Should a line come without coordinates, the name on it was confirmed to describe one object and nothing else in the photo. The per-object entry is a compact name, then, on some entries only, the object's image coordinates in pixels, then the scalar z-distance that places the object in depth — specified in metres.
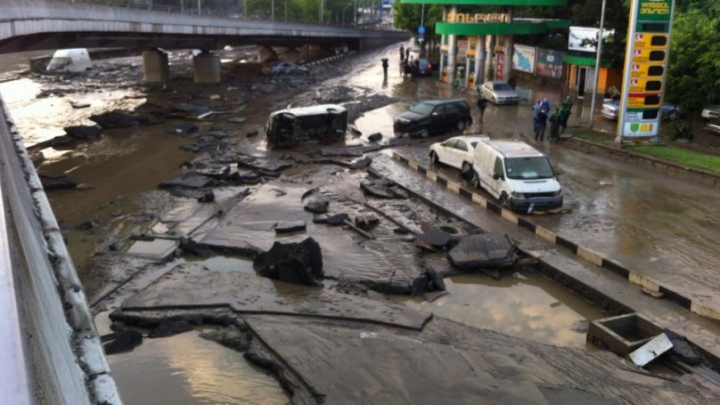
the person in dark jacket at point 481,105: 29.37
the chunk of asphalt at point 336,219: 16.06
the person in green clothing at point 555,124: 25.80
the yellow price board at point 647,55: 23.14
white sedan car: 20.15
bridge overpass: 24.67
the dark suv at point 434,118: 27.25
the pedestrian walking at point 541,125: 26.12
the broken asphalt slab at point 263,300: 10.86
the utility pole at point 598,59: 25.40
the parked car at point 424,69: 51.34
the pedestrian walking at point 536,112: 26.34
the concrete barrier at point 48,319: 2.72
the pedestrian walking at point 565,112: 26.23
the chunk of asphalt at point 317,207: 17.09
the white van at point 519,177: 16.64
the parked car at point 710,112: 26.65
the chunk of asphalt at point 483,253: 13.50
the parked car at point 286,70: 53.19
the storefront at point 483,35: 40.34
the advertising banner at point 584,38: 35.56
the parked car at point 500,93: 36.28
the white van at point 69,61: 55.66
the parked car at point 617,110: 27.88
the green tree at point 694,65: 23.61
